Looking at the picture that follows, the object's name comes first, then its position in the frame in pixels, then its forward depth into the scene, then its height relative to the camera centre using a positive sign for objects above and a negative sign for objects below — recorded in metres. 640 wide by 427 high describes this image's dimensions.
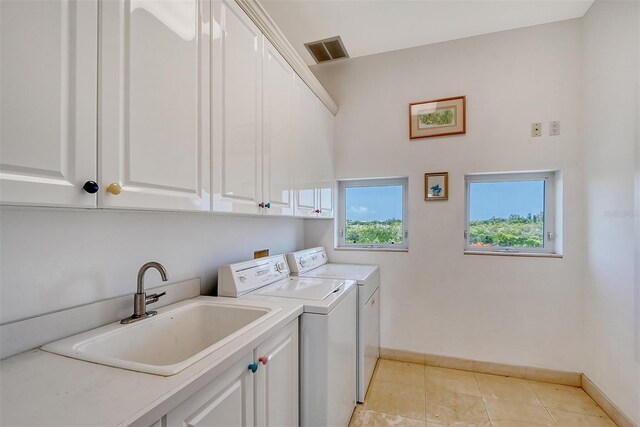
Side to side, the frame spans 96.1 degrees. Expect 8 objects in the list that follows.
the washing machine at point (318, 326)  1.34 -0.56
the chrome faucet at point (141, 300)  1.11 -0.35
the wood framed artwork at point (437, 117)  2.38 +0.82
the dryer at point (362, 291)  1.95 -0.57
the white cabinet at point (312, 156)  1.98 +0.46
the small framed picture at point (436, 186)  2.40 +0.24
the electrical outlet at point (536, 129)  2.20 +0.66
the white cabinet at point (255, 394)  0.77 -0.58
